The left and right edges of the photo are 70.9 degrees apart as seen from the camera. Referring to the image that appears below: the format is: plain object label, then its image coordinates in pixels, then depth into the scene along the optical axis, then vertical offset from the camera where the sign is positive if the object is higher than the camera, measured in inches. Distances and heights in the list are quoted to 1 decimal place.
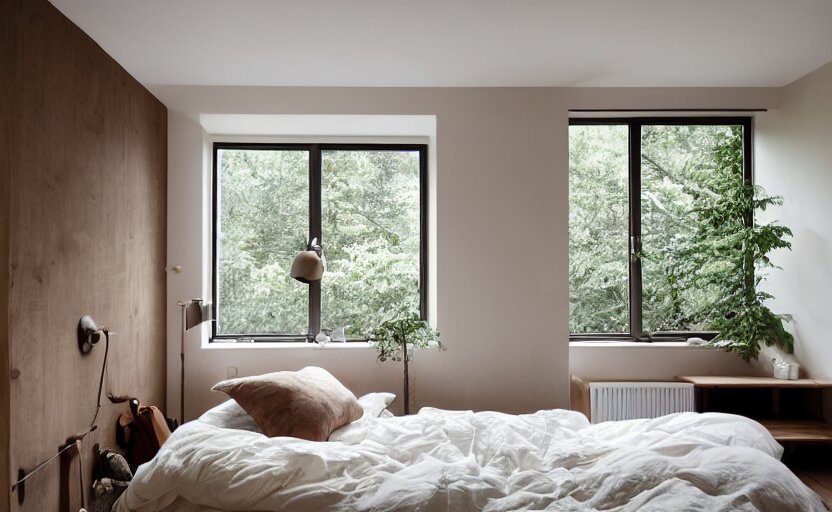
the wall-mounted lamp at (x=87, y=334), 108.3 -13.4
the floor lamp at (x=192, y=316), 138.4 -12.8
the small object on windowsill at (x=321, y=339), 161.2 -21.2
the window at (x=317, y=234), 171.9 +8.5
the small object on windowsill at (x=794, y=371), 149.3 -27.8
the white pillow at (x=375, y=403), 124.4 -31.1
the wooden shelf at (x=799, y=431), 134.4 -40.3
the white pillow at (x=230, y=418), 108.2 -29.2
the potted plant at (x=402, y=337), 145.4 -18.7
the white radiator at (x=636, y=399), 150.3 -35.4
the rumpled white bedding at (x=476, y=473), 76.6 -30.4
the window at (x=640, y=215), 170.9 +13.9
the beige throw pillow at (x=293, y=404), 105.1 -26.4
